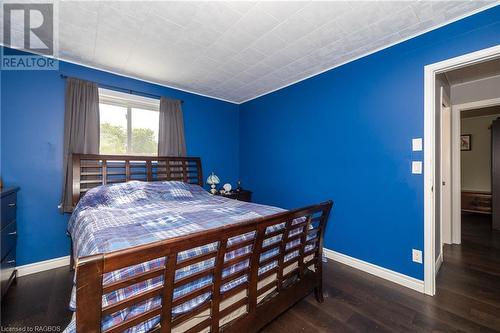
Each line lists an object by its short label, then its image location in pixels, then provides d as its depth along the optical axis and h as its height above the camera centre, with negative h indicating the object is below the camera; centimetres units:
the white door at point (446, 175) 328 -11
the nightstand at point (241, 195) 400 -55
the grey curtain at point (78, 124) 276 +58
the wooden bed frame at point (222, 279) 83 -63
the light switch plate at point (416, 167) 220 +1
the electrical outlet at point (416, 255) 218 -93
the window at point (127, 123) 317 +71
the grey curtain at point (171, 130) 357 +65
